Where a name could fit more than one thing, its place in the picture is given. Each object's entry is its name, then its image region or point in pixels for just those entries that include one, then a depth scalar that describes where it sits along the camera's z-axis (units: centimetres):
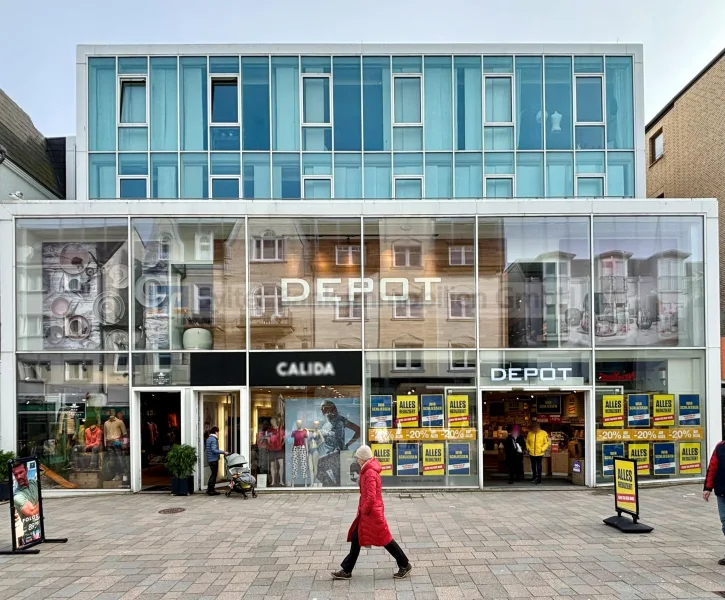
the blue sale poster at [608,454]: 1311
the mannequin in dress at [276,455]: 1301
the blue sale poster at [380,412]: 1309
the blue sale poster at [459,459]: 1304
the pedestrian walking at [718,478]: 750
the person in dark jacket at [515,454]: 1421
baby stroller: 1223
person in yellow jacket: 1397
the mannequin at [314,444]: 1302
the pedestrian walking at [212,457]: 1241
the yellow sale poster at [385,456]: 1300
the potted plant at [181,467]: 1242
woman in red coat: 668
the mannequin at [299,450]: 1300
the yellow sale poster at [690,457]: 1319
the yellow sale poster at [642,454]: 1314
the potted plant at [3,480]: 1157
